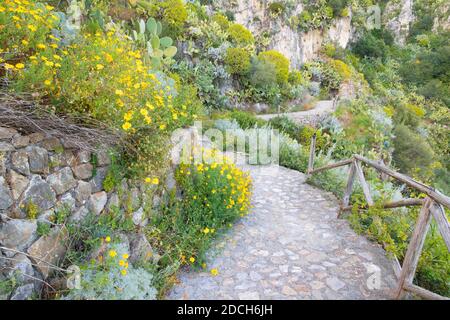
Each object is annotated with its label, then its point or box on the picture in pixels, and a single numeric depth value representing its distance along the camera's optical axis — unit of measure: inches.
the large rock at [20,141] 90.3
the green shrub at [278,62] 574.2
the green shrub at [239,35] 555.2
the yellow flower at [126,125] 104.2
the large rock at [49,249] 91.4
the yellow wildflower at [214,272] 122.5
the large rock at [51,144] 97.4
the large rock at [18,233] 84.8
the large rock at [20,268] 84.2
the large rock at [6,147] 86.8
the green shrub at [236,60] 488.1
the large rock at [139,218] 122.8
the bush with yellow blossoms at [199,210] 131.1
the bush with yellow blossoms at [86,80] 99.6
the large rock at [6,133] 88.0
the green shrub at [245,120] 382.6
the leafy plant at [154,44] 206.3
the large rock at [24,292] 84.1
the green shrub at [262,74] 517.3
